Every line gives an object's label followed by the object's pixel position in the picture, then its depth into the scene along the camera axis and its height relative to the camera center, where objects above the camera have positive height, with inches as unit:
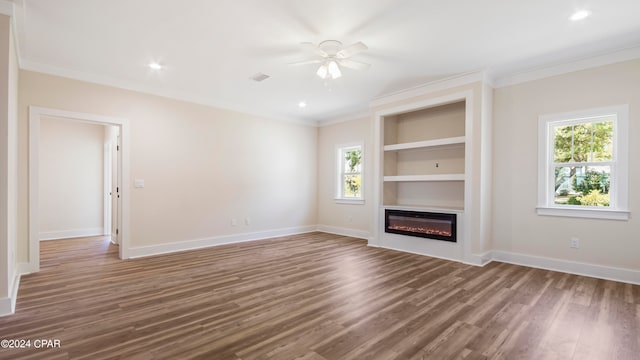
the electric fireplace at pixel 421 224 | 182.7 -30.3
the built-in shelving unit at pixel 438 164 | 173.5 +10.2
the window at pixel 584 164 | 143.7 +8.1
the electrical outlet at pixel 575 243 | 154.0 -33.1
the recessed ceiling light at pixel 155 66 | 158.0 +60.1
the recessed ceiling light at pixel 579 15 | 110.9 +62.4
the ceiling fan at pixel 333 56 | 129.3 +56.2
